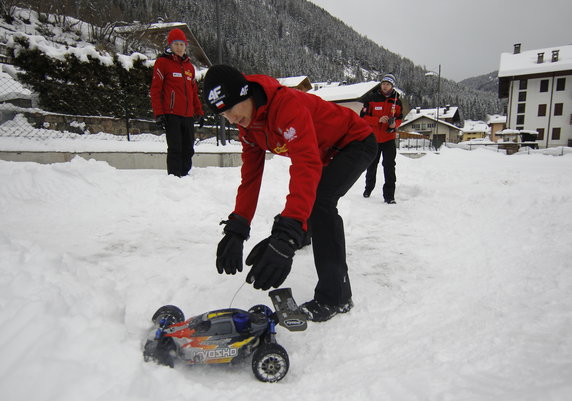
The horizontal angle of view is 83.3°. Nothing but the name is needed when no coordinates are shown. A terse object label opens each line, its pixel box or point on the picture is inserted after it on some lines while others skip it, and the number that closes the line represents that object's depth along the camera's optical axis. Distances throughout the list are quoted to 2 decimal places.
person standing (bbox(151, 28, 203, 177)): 5.28
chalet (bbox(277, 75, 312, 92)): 44.11
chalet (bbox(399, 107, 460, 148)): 63.75
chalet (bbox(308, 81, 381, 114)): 43.09
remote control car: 1.69
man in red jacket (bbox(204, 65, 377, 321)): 1.71
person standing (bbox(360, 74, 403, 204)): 5.64
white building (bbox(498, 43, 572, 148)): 38.72
